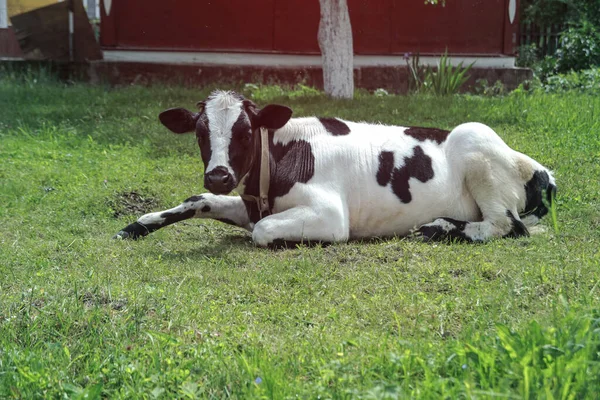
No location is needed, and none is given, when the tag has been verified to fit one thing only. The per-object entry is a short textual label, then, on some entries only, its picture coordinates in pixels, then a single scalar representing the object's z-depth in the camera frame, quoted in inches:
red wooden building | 641.0
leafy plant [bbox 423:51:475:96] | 540.0
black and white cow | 262.1
